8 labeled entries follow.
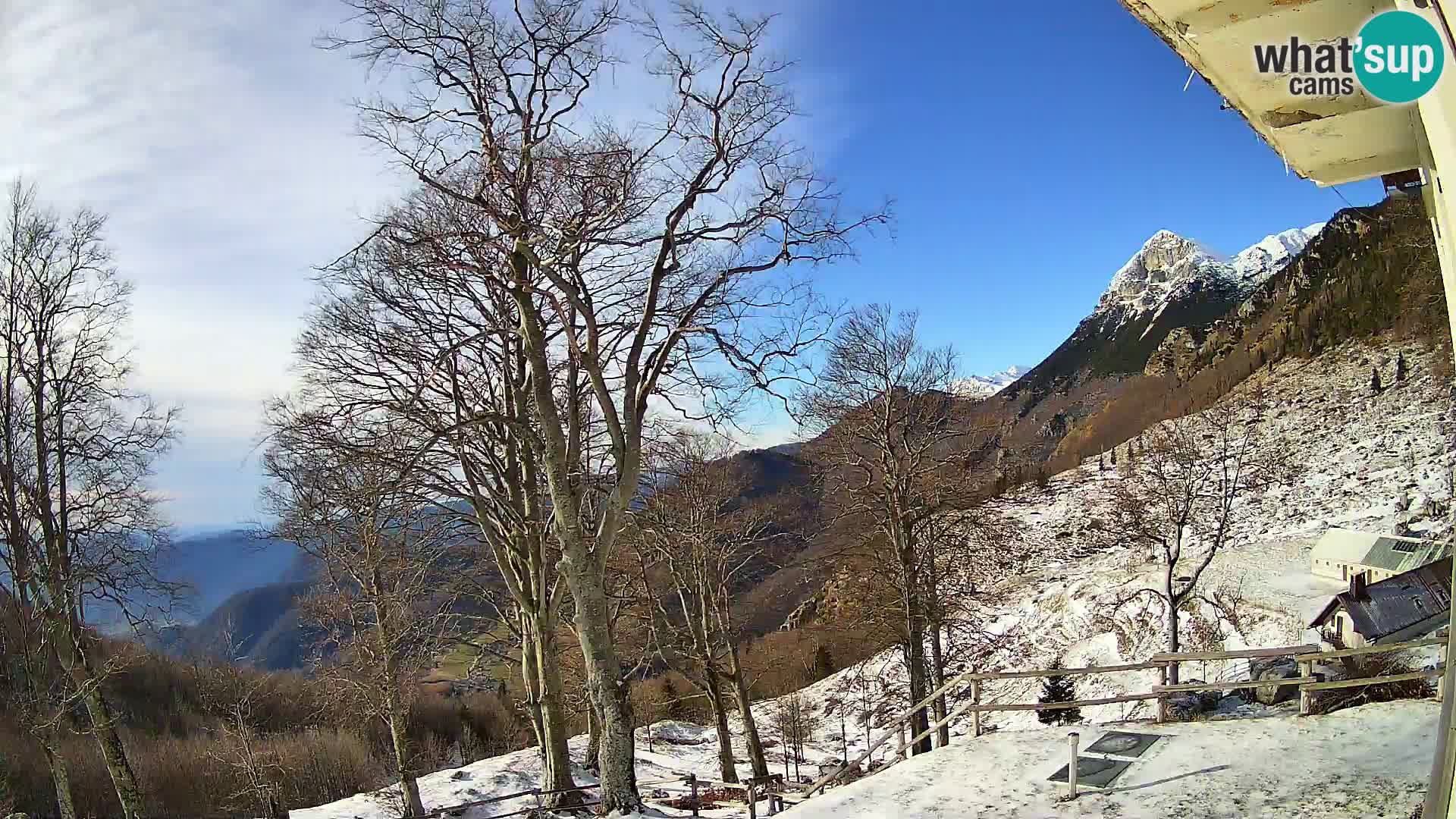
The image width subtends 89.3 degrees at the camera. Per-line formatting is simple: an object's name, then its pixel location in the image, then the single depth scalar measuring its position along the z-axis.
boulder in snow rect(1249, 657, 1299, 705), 13.56
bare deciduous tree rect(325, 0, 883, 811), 8.34
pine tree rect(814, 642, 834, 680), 37.84
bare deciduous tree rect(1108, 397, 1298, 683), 19.97
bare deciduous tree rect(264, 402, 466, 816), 11.79
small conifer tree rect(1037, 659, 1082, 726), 19.39
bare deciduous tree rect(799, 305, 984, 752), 16.84
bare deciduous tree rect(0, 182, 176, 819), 11.19
